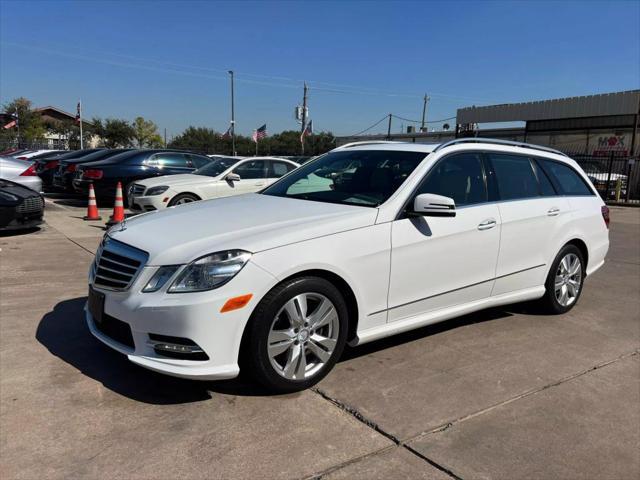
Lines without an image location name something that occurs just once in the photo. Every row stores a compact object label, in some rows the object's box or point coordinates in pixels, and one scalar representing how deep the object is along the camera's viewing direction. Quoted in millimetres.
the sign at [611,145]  27312
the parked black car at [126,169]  12812
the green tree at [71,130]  60125
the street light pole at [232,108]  47000
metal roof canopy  26672
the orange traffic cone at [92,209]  10977
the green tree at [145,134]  70688
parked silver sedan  9797
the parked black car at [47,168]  16788
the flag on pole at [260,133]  35341
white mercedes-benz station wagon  3039
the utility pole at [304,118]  40669
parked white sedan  9781
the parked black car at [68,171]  14594
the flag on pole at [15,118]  45169
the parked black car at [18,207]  8227
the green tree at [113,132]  62031
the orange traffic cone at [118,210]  9781
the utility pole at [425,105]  67625
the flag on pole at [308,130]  39584
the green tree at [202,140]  63281
